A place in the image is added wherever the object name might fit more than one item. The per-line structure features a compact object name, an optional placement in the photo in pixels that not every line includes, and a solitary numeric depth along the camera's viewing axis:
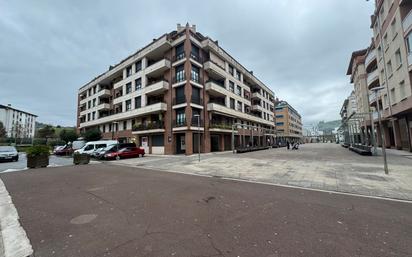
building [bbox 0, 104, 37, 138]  65.01
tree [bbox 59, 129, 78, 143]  40.16
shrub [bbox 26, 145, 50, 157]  14.20
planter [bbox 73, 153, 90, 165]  16.50
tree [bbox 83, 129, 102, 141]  37.28
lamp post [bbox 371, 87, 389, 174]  8.73
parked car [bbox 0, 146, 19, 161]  18.56
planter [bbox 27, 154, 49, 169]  14.16
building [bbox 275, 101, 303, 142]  70.75
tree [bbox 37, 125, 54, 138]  58.83
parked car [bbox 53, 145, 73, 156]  29.82
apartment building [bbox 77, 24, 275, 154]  26.05
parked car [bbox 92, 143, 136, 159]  21.31
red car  20.77
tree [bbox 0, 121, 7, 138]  52.63
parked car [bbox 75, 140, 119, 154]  26.59
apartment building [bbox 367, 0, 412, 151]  15.66
